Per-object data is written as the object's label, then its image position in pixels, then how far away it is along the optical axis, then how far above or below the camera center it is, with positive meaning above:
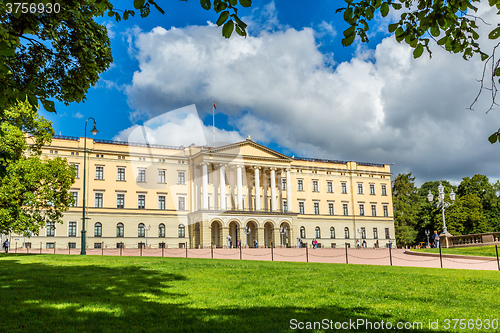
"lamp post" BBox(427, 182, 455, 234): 39.55 +2.09
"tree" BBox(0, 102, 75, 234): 23.14 +3.42
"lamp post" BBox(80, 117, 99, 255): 28.98 -0.93
